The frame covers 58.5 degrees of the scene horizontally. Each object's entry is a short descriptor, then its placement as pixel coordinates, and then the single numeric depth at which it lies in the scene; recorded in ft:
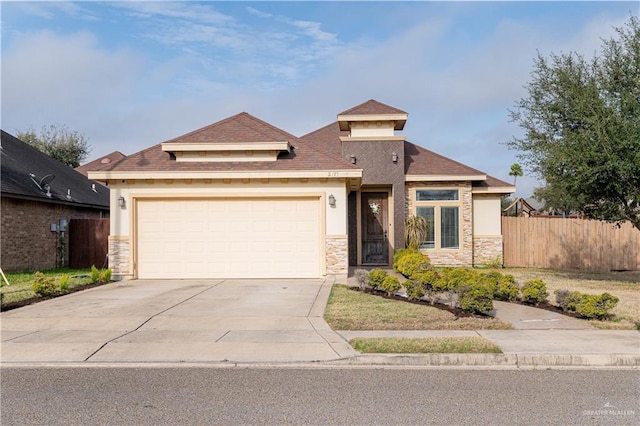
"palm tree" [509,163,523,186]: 188.32
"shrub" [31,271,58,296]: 43.24
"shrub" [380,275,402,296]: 42.52
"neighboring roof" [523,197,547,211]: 160.84
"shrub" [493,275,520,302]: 40.24
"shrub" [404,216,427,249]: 66.95
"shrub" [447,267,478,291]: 37.80
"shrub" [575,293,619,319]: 33.86
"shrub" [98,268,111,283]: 52.80
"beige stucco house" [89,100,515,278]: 54.08
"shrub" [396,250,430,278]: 49.37
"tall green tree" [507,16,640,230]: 46.80
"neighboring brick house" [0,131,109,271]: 64.03
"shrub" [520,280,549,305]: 38.63
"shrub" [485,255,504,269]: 70.44
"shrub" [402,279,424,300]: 39.88
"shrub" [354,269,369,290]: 45.66
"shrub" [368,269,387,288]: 44.40
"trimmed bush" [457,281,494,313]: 34.65
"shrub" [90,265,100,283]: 52.60
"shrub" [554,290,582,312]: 35.42
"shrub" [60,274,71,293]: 45.81
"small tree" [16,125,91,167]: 134.41
